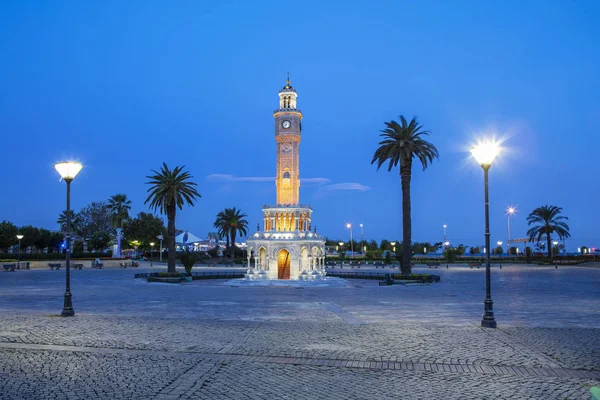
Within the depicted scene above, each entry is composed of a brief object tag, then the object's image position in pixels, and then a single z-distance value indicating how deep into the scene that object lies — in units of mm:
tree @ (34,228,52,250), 97506
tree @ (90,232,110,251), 96562
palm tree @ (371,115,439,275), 41250
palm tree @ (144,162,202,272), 45969
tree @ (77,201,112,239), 101000
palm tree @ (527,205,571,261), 80938
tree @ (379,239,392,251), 140438
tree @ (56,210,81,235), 103125
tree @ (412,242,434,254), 142550
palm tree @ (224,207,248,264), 87688
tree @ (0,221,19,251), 80638
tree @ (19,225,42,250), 92500
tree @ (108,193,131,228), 91812
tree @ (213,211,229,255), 88938
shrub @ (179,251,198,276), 45406
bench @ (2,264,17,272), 56406
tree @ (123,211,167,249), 99500
